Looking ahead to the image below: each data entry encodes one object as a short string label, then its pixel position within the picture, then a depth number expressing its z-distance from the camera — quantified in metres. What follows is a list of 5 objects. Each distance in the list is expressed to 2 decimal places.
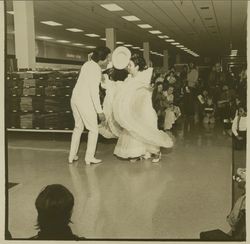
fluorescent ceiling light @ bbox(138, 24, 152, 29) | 6.60
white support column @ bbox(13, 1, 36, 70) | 5.23
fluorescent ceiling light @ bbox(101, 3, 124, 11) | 5.61
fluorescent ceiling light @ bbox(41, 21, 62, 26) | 7.71
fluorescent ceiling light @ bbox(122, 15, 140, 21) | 6.31
